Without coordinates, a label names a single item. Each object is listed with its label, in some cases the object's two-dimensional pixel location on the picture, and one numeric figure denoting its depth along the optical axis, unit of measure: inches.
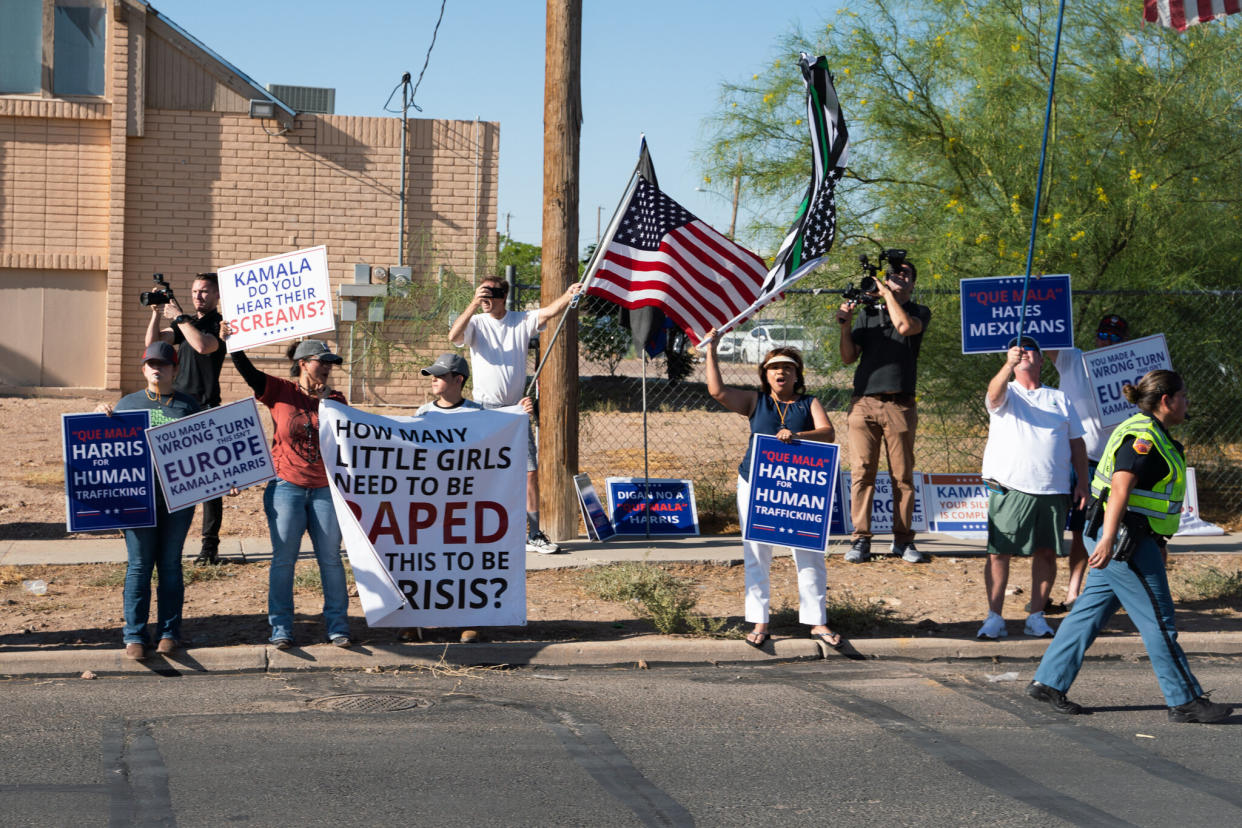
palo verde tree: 502.9
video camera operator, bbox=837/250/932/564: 398.6
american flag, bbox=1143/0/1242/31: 402.9
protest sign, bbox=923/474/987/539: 438.6
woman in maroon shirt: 300.4
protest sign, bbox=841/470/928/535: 438.6
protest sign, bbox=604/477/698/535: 440.5
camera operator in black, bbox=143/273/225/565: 365.1
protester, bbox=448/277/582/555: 379.2
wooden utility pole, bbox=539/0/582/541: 415.2
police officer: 262.7
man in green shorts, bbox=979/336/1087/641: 320.5
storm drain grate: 264.7
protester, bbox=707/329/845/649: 312.8
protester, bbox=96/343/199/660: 293.4
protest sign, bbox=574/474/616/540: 428.5
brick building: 852.6
